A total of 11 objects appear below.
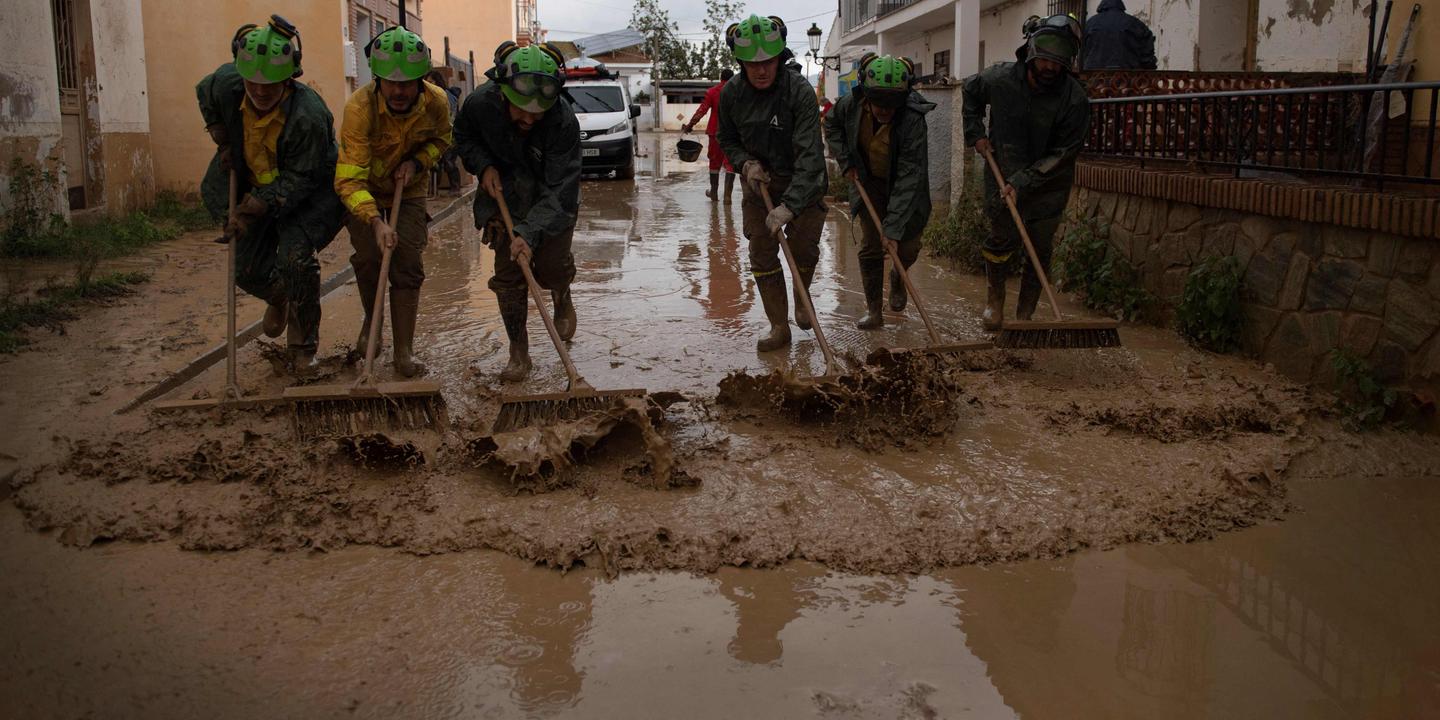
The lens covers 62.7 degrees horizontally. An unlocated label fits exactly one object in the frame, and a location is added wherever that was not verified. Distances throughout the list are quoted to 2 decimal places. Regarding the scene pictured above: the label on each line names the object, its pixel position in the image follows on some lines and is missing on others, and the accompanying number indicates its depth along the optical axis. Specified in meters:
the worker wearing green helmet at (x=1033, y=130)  6.52
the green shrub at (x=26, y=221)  9.29
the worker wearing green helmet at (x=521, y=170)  5.61
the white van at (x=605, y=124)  19.75
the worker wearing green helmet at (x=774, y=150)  6.16
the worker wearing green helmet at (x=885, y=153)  6.52
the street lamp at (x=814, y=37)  18.80
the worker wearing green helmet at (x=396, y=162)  5.45
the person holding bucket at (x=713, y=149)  12.87
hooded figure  10.08
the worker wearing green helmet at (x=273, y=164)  5.46
